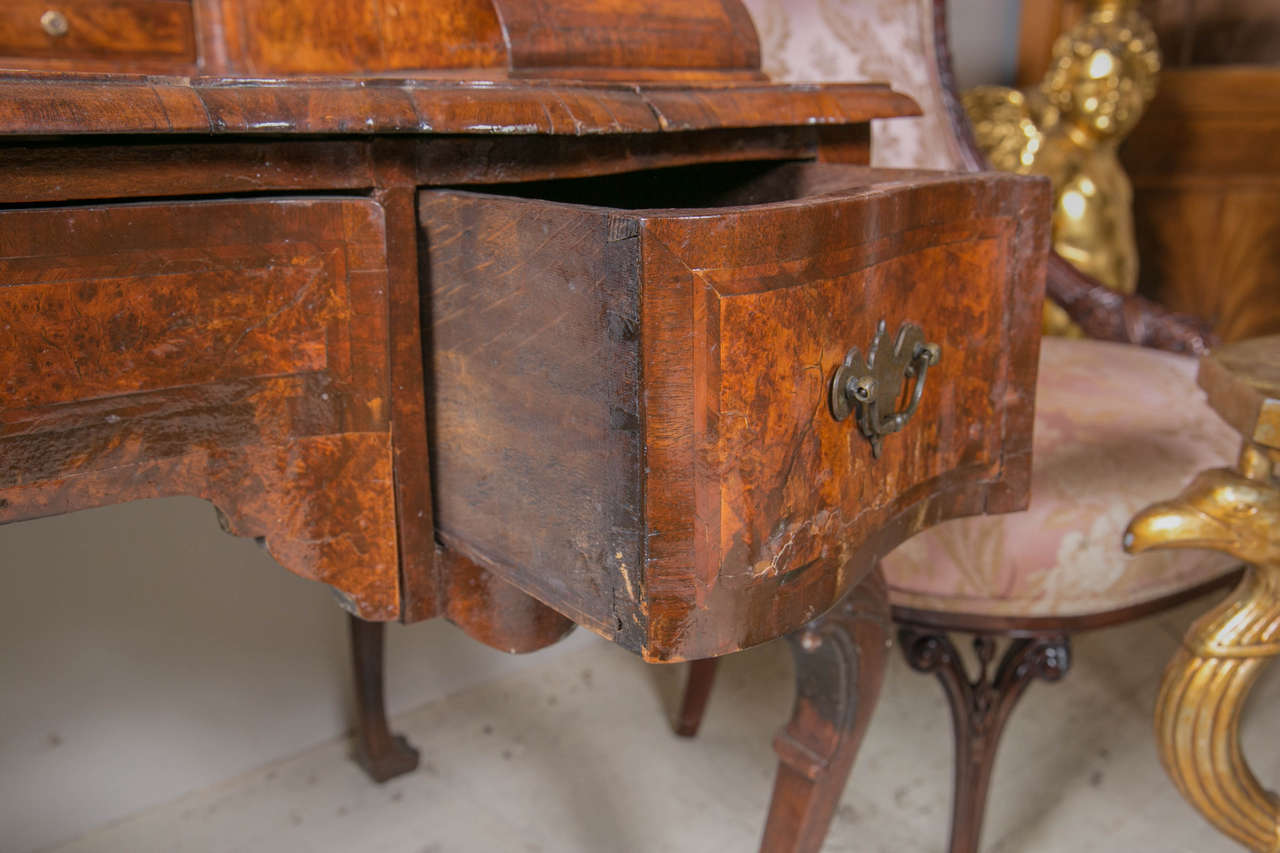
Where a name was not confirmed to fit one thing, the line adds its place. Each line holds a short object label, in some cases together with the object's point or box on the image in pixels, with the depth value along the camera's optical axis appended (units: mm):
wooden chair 839
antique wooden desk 408
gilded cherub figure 1492
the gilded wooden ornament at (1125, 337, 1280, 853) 649
